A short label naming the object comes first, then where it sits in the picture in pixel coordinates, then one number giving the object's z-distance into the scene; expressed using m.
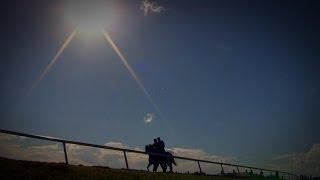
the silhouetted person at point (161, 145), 19.40
